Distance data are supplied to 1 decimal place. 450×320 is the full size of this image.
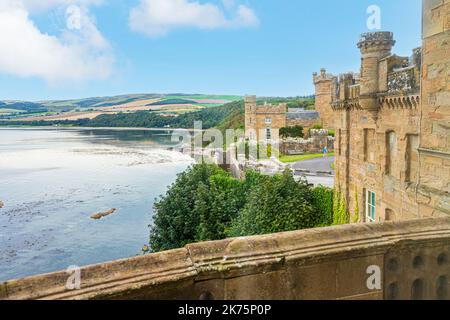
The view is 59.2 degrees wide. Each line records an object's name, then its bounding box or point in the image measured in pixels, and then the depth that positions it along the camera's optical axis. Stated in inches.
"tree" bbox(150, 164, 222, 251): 909.2
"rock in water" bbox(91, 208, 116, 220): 1411.2
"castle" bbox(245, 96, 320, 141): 2186.9
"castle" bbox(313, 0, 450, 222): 236.7
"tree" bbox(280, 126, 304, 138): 2089.1
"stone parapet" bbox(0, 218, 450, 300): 127.0
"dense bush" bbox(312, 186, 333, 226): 869.8
